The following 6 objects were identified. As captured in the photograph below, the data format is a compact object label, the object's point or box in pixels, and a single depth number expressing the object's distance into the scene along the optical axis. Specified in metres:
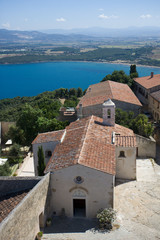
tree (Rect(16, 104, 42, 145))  28.77
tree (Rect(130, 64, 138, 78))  54.00
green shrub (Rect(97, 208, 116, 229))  14.93
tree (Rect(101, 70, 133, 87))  48.68
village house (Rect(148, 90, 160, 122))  34.38
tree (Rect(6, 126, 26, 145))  29.82
